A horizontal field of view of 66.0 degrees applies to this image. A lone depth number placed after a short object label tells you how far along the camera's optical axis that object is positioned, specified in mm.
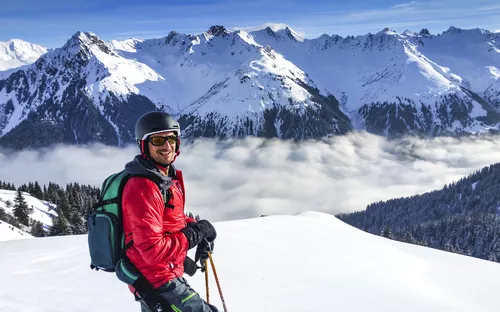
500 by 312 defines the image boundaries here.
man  4879
